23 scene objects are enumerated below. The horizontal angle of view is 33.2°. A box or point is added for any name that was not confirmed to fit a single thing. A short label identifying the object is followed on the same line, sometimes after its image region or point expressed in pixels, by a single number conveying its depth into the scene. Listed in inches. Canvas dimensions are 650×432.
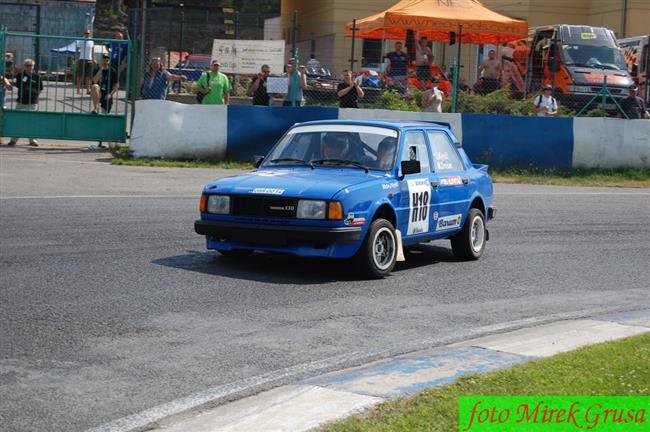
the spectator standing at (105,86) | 822.5
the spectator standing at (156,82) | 824.9
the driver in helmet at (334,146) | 420.5
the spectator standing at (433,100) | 847.1
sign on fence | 897.5
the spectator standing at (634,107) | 901.8
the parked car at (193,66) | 1113.8
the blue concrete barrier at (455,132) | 778.2
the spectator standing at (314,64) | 1018.1
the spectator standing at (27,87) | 816.9
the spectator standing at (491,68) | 1033.5
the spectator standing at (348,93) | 819.1
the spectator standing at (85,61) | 816.3
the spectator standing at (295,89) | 836.6
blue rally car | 379.6
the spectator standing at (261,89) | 856.9
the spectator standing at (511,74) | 1015.6
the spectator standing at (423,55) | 1031.0
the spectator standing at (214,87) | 832.9
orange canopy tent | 1029.8
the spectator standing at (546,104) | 879.1
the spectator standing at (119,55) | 835.9
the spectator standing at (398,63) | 999.0
